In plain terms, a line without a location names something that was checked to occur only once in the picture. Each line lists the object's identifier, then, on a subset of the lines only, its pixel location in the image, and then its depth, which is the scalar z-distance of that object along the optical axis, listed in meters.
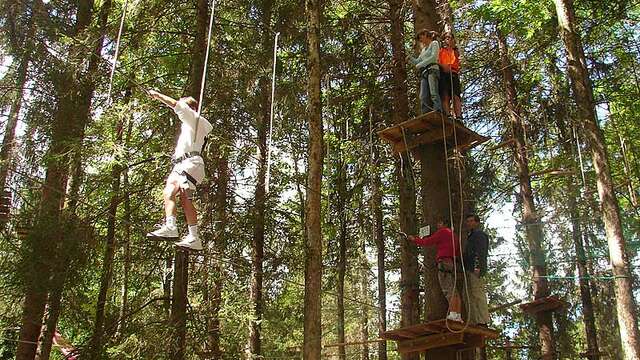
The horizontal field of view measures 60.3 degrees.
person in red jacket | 5.94
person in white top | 5.55
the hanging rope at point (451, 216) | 5.64
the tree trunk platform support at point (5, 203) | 9.12
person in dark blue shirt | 6.29
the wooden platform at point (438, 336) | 5.61
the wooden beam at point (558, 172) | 11.72
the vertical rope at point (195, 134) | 5.72
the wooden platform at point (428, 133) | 6.31
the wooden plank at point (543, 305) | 10.98
